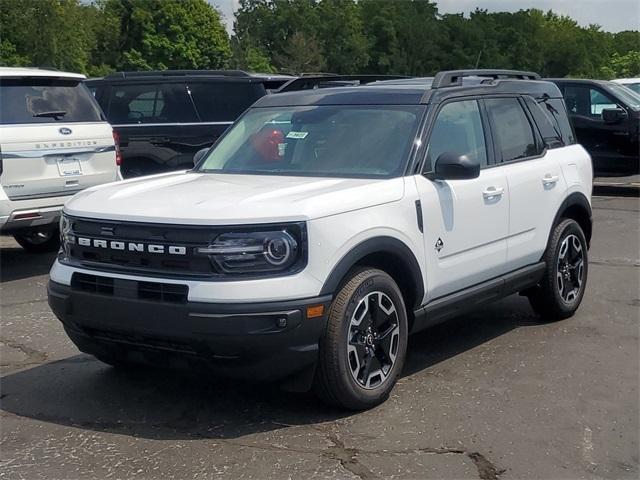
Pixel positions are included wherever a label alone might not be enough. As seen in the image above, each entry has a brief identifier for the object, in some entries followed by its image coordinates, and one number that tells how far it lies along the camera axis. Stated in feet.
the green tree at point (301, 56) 237.04
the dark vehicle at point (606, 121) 45.70
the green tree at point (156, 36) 208.85
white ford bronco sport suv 14.19
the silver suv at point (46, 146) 26.14
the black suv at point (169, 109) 36.63
